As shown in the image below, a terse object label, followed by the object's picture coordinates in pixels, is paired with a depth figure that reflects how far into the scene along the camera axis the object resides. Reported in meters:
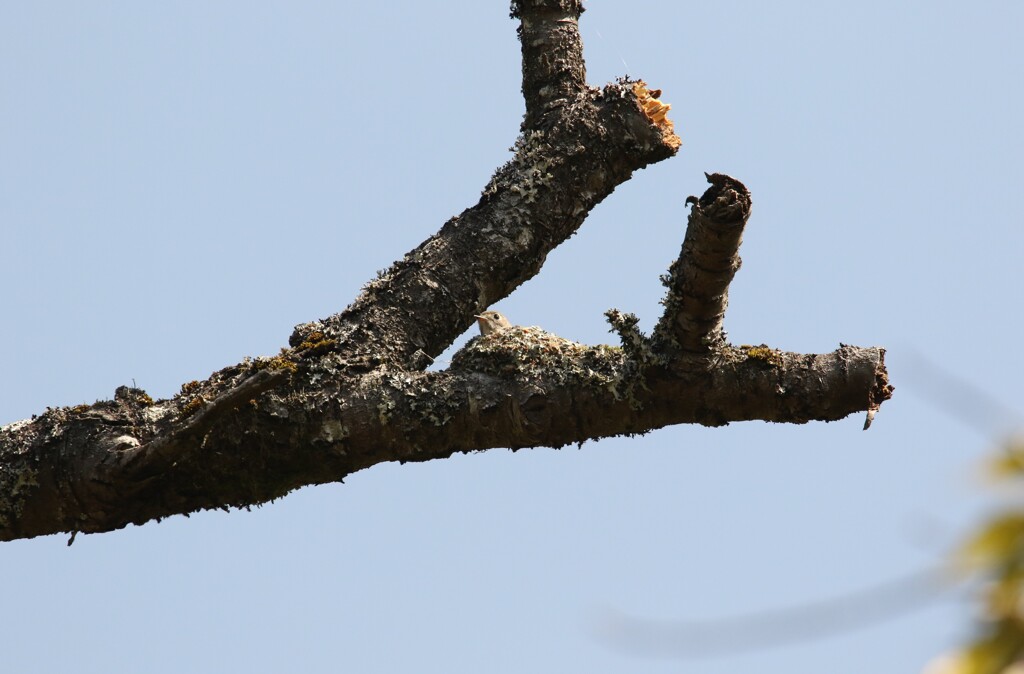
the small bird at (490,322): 11.81
